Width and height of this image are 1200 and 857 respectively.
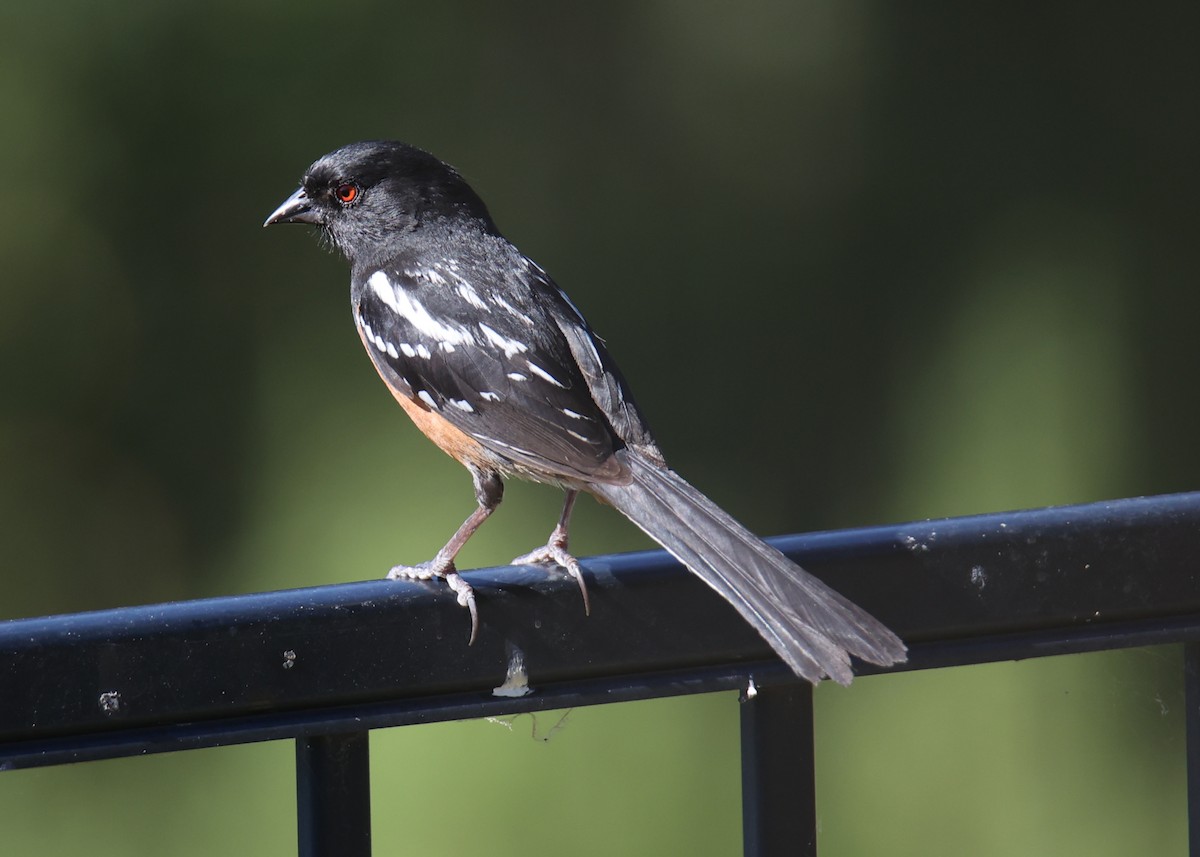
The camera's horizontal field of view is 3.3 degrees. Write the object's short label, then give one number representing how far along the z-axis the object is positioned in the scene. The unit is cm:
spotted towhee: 557
